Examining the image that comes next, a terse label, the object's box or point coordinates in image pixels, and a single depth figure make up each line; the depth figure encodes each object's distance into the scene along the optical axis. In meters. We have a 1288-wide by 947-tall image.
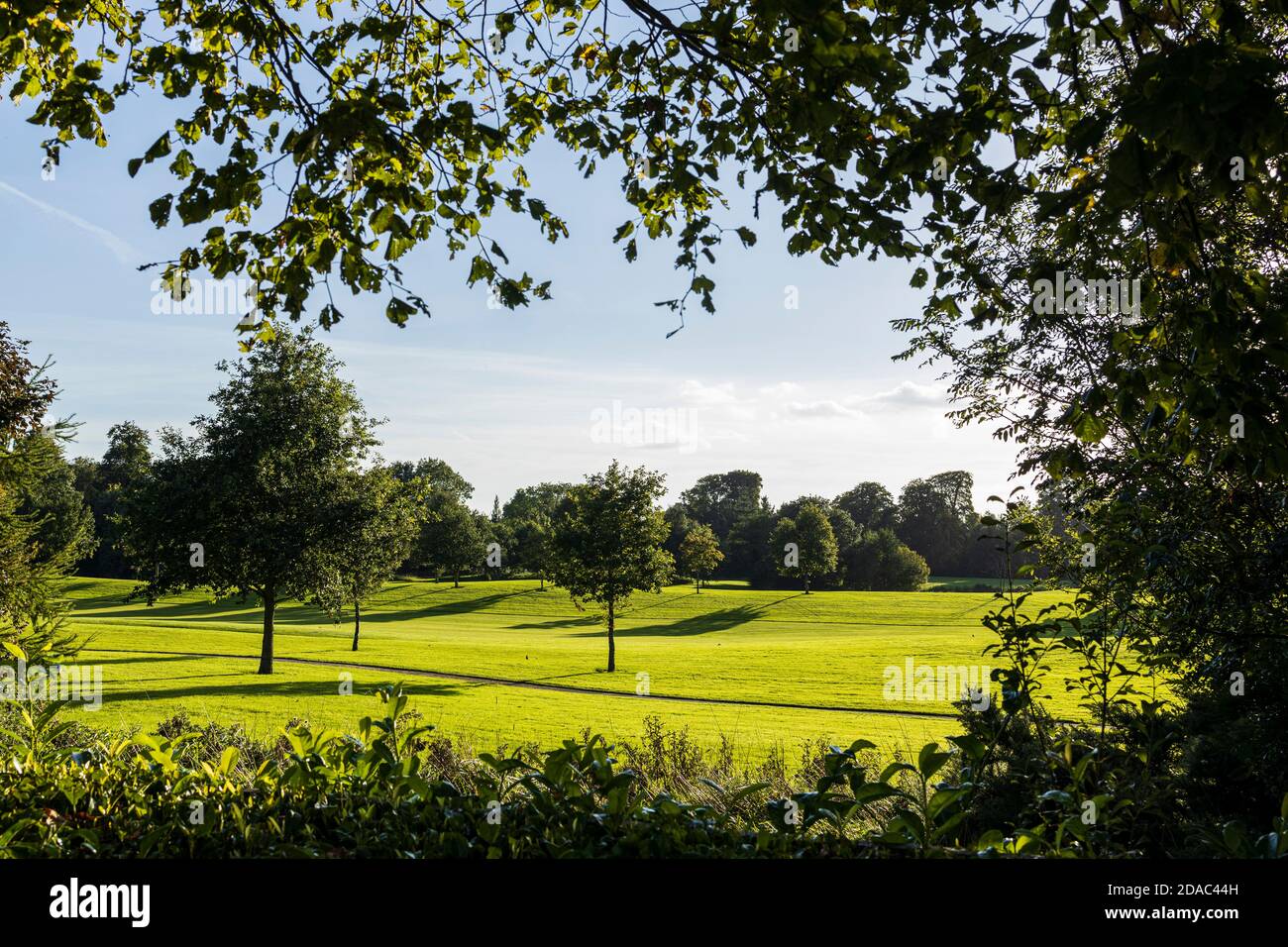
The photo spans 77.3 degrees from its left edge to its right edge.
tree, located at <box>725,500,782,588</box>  87.69
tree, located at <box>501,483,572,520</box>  103.96
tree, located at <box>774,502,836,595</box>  69.81
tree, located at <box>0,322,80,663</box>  14.26
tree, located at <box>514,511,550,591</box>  70.32
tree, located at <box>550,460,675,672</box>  35.47
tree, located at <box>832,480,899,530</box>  111.06
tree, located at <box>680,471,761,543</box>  119.50
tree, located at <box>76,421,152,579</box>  80.00
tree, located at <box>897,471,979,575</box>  102.19
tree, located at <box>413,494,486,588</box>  69.38
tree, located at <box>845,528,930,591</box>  82.00
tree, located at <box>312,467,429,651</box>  27.00
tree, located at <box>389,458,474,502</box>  111.75
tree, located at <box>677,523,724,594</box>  66.88
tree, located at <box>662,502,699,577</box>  87.81
